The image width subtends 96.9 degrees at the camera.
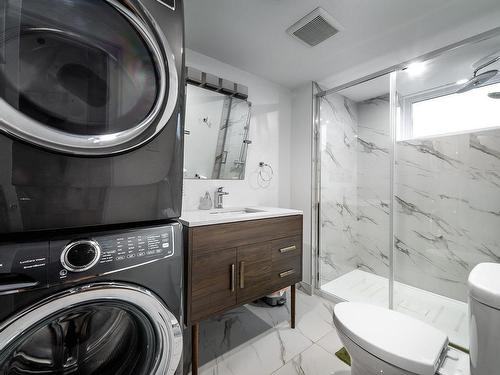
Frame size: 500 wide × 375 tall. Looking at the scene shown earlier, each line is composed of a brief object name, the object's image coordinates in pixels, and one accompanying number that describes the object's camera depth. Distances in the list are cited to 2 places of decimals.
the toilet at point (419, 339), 0.74
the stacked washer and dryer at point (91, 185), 0.59
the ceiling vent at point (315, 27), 1.39
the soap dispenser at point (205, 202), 1.83
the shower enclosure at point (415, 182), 1.71
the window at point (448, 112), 1.71
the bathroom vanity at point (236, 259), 1.17
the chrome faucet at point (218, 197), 1.88
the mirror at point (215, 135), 1.76
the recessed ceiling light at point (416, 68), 1.78
